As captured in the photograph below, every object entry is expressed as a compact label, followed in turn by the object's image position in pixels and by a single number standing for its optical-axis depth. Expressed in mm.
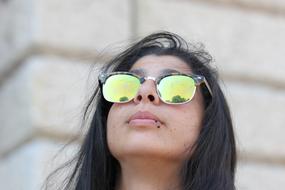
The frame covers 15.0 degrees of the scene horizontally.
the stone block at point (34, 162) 5331
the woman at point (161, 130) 3283
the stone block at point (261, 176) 5808
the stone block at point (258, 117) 5867
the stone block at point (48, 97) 5462
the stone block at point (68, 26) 5601
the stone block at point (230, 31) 5847
